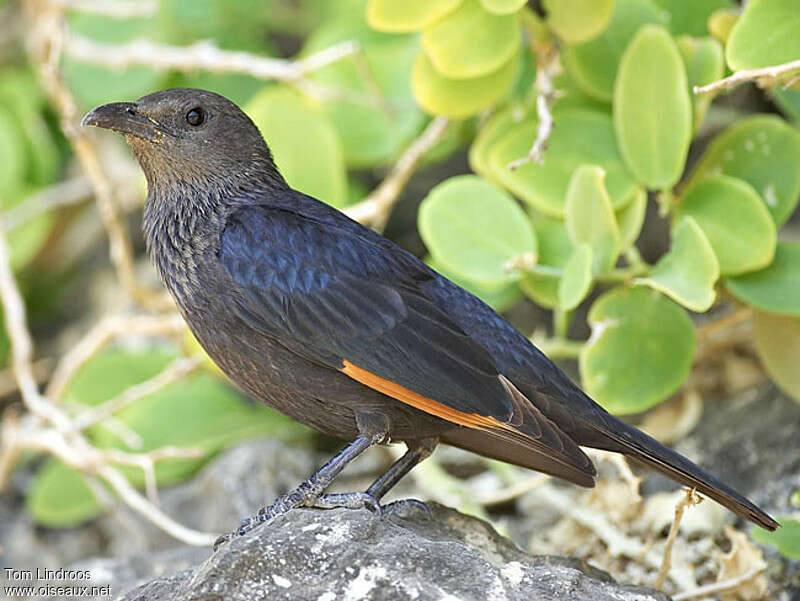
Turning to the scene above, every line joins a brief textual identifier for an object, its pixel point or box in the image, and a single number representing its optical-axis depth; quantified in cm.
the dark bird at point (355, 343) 626
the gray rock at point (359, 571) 525
